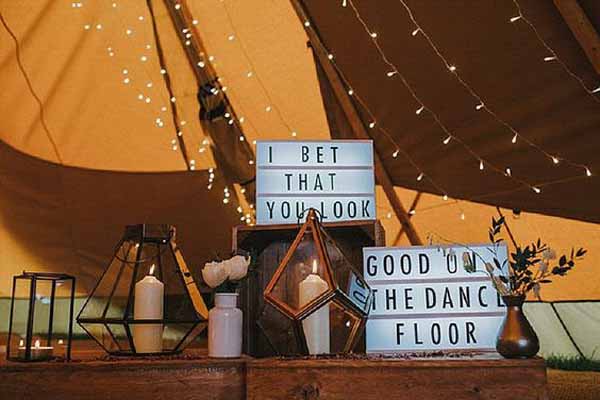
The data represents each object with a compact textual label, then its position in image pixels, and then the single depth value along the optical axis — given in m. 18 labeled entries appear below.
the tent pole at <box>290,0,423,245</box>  2.76
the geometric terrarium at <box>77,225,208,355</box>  1.27
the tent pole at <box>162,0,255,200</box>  2.88
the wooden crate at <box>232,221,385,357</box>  1.42
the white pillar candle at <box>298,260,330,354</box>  1.24
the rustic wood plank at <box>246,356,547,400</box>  1.08
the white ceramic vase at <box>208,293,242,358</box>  1.23
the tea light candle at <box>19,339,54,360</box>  1.21
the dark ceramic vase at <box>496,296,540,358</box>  1.12
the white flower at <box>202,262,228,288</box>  1.25
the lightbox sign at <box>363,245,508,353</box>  1.31
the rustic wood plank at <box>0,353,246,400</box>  1.15
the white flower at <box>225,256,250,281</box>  1.26
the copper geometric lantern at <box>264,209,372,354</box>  1.21
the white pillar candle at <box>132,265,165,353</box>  1.27
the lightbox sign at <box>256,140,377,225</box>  1.49
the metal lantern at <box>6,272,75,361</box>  1.22
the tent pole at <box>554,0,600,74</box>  1.90
